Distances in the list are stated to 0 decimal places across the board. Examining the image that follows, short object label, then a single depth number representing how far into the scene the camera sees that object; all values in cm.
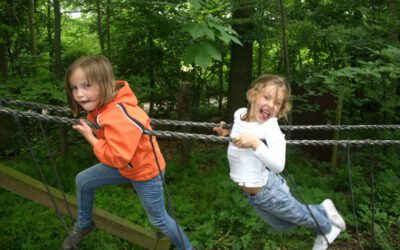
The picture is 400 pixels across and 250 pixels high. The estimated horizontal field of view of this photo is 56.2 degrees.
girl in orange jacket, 166
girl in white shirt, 174
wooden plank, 247
